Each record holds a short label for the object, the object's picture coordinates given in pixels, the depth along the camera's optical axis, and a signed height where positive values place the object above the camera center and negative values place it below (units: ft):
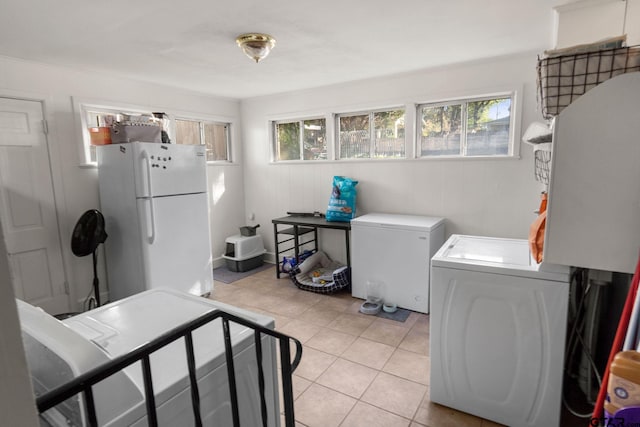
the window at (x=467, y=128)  10.41 +1.22
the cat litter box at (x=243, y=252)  14.37 -3.50
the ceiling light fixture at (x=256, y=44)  7.54 +2.85
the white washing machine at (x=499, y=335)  5.32 -2.81
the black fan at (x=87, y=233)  9.57 -1.65
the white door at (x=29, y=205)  8.94 -0.80
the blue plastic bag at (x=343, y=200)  12.30 -1.14
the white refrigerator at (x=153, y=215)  9.73 -1.27
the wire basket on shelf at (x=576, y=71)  4.53 +1.26
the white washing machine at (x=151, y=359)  2.75 -1.93
